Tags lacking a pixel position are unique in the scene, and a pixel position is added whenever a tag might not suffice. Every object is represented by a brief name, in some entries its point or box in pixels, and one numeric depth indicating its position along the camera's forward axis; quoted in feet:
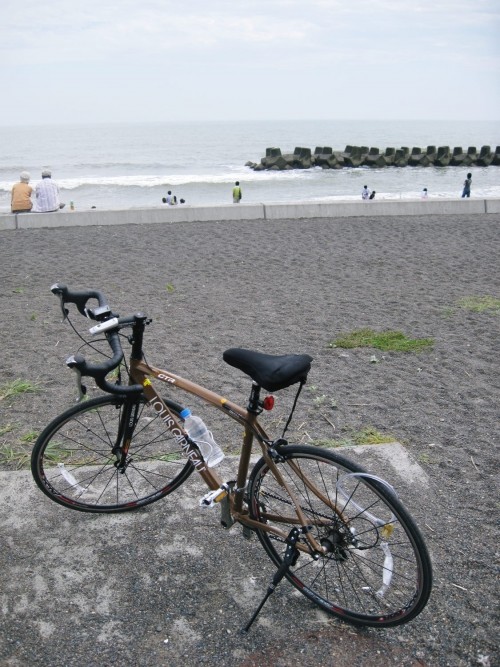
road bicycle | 9.02
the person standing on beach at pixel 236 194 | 75.39
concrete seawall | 43.60
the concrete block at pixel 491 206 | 46.65
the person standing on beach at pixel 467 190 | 80.09
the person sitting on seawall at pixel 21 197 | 45.60
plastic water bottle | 10.19
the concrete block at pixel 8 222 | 42.88
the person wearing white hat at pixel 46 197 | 46.01
